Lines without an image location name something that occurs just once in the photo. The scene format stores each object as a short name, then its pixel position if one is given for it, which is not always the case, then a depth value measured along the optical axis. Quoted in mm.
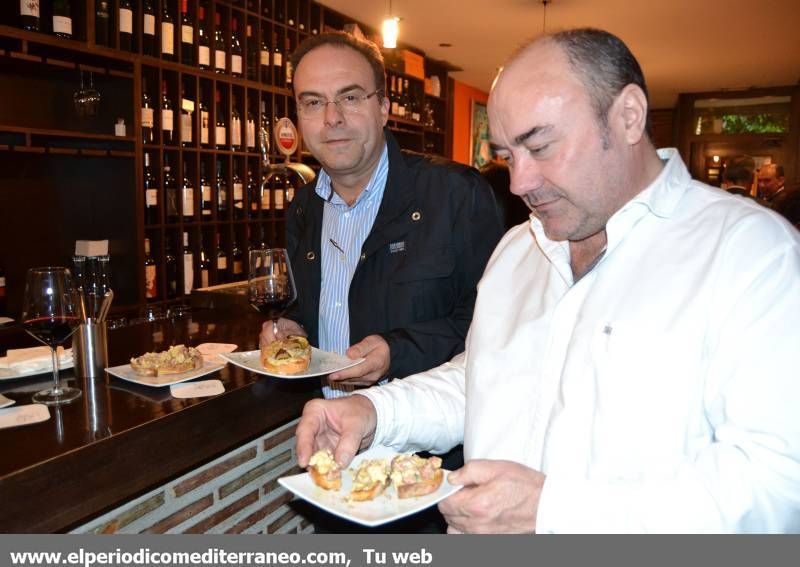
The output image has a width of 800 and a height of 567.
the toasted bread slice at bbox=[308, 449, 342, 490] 1146
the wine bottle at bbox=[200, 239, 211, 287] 5008
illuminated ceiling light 5198
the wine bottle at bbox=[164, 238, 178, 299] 4711
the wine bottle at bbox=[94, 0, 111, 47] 3835
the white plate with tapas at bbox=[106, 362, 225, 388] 1658
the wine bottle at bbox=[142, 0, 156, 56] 4180
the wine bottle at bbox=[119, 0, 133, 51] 3975
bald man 985
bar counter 1214
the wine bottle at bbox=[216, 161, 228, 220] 5129
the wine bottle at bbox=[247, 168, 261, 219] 5402
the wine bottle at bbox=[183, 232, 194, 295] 4723
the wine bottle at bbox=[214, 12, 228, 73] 4773
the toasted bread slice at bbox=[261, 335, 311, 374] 1742
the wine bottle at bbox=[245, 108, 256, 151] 5242
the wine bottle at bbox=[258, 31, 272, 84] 5310
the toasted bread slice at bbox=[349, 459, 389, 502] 1114
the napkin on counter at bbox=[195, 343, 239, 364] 1936
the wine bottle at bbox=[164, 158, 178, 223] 4598
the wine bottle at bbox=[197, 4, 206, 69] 4664
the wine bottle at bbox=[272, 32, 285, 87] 5500
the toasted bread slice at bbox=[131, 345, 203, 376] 1707
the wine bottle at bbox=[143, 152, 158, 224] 4383
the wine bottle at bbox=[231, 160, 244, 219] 5281
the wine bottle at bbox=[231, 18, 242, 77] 5027
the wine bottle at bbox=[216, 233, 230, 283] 5148
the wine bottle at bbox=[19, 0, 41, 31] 3426
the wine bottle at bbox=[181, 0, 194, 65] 4473
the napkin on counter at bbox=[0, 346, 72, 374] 1760
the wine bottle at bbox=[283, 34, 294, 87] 5613
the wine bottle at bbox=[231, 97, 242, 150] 5109
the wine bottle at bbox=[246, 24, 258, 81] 5258
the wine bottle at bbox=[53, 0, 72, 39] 3562
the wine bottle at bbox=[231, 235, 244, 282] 5348
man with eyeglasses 2152
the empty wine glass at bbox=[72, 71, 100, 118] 3703
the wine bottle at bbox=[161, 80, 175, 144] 4438
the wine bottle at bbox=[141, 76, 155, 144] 4312
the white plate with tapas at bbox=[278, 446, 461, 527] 1025
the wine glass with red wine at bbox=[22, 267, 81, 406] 1513
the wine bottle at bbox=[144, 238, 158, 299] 4438
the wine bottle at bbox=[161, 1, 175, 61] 4320
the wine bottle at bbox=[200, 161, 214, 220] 4895
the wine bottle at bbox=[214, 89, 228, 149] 4914
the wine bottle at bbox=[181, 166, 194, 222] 4668
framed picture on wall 10531
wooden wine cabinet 3734
